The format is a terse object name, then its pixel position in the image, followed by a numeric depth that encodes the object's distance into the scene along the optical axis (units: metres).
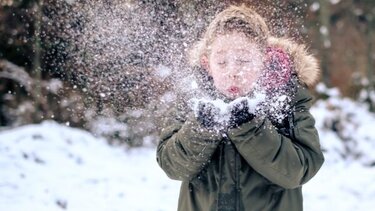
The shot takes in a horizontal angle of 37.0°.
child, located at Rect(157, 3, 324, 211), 1.88
